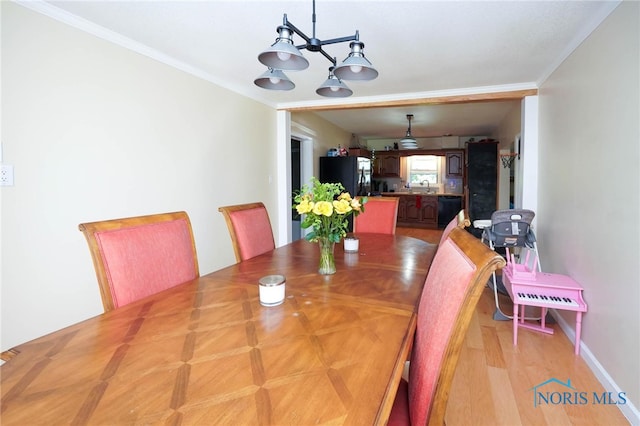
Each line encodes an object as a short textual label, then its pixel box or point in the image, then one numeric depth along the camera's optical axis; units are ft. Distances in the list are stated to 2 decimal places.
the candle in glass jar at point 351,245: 7.07
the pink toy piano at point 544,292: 7.52
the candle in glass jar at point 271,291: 3.95
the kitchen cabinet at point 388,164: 29.81
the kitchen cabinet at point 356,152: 22.98
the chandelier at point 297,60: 4.80
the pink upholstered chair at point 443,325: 2.62
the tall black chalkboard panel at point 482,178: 22.74
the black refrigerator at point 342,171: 20.68
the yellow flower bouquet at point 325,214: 5.05
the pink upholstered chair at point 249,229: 6.87
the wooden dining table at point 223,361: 2.20
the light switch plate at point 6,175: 6.04
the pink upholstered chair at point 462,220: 5.65
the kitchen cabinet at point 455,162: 27.81
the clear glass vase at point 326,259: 5.34
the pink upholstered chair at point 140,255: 4.31
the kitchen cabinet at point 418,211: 26.96
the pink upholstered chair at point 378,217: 10.07
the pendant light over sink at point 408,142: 22.26
